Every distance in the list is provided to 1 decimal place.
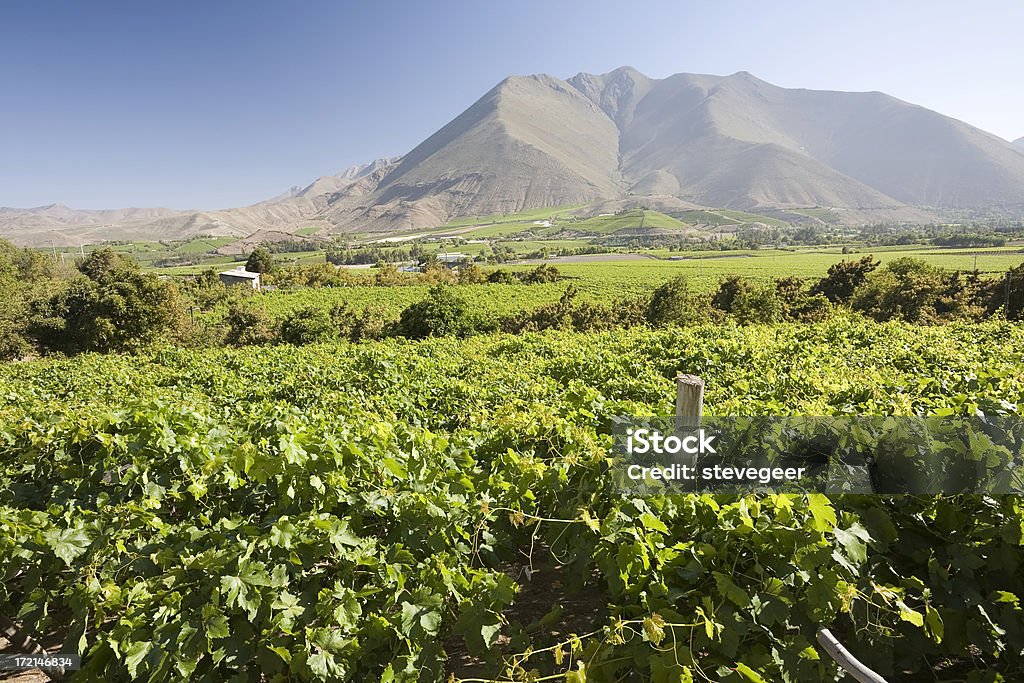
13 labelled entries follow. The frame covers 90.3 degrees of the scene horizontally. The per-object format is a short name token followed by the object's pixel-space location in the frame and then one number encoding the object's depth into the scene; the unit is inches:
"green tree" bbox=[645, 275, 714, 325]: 1250.0
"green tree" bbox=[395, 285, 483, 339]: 1179.9
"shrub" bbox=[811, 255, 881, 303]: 1547.7
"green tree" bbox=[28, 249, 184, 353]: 1157.7
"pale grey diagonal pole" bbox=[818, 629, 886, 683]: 72.2
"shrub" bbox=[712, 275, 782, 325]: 1167.6
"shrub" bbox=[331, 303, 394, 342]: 1307.8
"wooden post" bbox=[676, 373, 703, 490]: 117.0
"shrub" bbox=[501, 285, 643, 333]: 1280.8
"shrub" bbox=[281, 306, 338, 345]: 1244.5
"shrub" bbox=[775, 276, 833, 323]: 1190.9
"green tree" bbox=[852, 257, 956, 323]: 1176.8
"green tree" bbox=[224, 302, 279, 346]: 1333.7
